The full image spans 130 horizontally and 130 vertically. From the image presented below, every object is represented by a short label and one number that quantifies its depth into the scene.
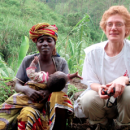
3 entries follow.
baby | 1.78
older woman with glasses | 1.82
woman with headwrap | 1.78
